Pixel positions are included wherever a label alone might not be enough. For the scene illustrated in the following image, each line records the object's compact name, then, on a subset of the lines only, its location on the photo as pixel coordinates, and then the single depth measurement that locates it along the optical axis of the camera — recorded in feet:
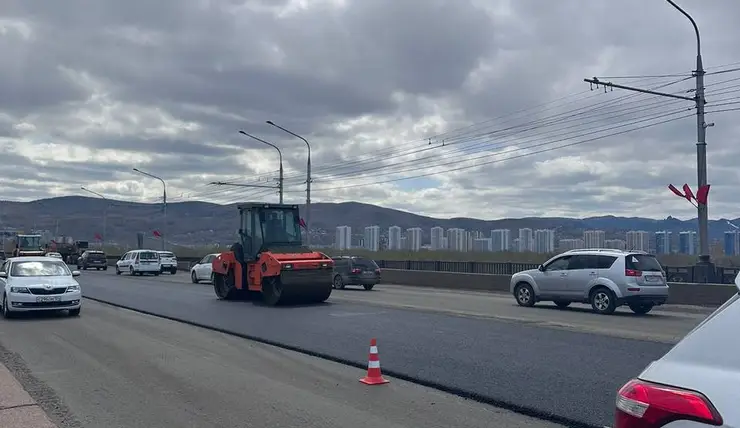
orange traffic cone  32.17
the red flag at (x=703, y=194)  75.20
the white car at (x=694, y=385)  10.12
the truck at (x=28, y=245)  172.24
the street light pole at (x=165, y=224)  201.46
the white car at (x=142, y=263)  154.10
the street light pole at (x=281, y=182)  150.00
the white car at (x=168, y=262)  167.22
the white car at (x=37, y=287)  59.88
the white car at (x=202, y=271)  124.36
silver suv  64.34
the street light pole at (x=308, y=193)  137.49
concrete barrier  73.87
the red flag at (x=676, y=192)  75.97
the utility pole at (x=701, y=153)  75.72
